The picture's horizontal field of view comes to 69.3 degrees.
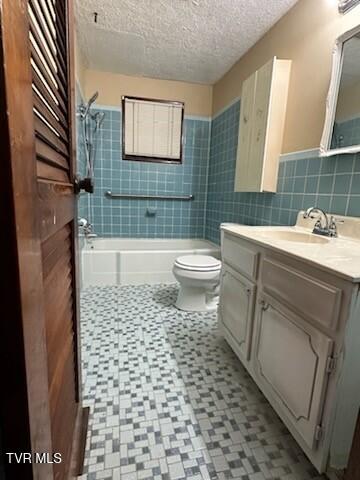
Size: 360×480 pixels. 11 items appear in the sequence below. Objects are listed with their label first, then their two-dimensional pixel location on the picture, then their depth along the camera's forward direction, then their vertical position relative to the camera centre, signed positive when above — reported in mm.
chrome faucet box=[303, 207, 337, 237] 1432 -151
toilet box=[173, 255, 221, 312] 2143 -738
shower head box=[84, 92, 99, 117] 2750 +835
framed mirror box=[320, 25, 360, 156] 1357 +534
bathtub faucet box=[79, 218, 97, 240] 2602 -449
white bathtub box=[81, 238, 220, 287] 2742 -804
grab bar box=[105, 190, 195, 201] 3250 -76
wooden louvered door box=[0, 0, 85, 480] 313 -38
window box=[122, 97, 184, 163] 3150 +747
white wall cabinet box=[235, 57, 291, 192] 1863 +556
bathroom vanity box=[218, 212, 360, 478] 813 -498
